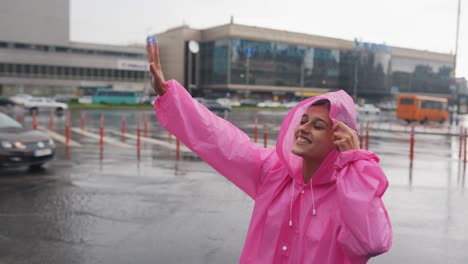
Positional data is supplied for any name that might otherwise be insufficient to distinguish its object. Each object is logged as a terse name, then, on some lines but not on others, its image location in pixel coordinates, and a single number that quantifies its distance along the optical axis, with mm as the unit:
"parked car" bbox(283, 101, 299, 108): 69188
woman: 1879
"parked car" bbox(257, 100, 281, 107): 68594
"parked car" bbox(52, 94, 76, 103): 58178
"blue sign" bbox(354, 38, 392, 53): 87256
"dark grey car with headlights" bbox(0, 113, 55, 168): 10320
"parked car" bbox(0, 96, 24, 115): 40056
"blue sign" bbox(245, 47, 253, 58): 82688
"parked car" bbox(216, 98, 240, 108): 61984
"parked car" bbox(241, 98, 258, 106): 67938
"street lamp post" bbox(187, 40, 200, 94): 90375
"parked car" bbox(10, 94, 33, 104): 41628
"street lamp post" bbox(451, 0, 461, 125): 32822
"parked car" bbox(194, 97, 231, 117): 46581
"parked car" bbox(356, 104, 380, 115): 62475
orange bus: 39844
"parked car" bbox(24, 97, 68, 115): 38719
